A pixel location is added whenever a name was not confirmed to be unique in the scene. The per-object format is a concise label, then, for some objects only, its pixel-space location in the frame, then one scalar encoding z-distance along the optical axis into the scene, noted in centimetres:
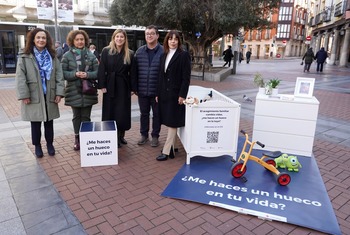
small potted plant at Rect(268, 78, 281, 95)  464
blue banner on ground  287
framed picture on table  454
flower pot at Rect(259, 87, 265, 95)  477
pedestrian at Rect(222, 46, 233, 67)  2097
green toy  389
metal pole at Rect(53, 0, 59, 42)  1118
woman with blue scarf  382
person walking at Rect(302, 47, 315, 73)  1947
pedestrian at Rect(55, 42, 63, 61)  1128
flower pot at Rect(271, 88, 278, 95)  464
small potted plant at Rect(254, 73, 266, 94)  479
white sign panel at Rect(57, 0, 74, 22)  1182
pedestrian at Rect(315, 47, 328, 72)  1938
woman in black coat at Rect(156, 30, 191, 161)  399
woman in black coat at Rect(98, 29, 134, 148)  422
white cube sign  388
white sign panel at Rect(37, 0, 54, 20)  1134
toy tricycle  346
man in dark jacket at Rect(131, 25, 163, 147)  429
